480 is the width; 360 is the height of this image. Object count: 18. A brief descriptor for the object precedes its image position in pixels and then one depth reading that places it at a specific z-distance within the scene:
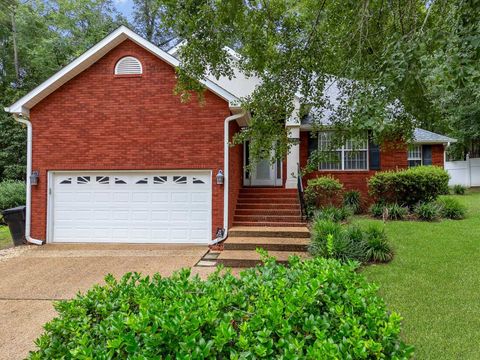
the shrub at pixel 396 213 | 11.12
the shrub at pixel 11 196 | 14.64
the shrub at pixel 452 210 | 11.15
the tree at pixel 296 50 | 5.73
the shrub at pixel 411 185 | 11.50
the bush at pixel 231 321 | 1.96
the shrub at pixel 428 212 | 10.76
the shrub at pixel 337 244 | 6.78
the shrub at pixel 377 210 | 11.50
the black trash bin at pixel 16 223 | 9.73
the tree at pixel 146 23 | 25.92
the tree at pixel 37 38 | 21.47
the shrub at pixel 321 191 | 11.65
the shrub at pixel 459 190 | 18.86
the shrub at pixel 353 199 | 12.27
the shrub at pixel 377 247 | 6.99
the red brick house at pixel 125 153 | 9.49
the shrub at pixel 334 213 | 10.29
